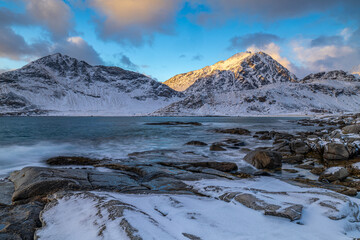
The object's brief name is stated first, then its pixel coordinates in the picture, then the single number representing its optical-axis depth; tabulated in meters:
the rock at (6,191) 5.83
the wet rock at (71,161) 11.67
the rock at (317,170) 9.81
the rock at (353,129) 19.84
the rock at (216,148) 16.83
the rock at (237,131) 31.15
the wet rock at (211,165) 10.60
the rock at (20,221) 3.76
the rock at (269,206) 4.27
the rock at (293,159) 12.28
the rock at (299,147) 14.53
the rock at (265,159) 10.74
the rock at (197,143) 19.75
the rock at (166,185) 6.93
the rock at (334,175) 8.65
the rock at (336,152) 12.29
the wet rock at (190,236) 3.41
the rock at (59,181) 6.09
